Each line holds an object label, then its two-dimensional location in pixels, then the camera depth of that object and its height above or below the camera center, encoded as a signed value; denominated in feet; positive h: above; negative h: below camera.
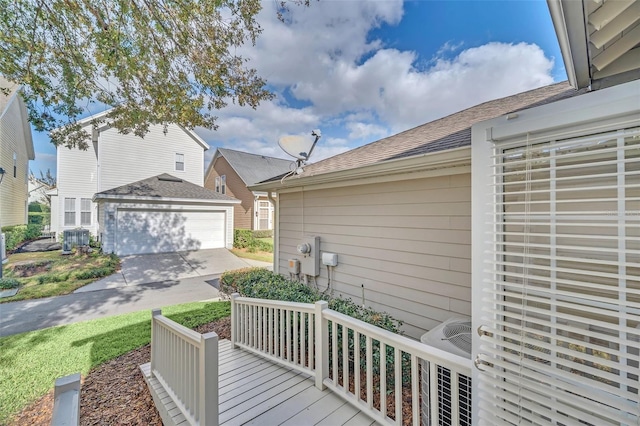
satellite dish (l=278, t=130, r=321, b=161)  17.80 +4.44
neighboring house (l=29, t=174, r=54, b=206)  99.56 +7.77
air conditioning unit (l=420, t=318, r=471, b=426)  6.38 -4.07
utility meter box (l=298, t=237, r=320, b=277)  16.85 -2.63
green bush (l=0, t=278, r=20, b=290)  23.85 -6.28
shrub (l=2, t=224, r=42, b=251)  39.93 -3.75
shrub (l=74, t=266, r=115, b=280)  27.60 -6.29
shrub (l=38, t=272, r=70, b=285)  26.02 -6.32
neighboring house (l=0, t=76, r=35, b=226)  40.37 +9.62
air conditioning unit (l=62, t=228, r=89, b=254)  36.88 -3.79
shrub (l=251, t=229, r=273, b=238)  53.66 -4.14
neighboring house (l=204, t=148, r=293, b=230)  59.11 +8.09
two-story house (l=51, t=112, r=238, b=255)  37.65 +2.48
